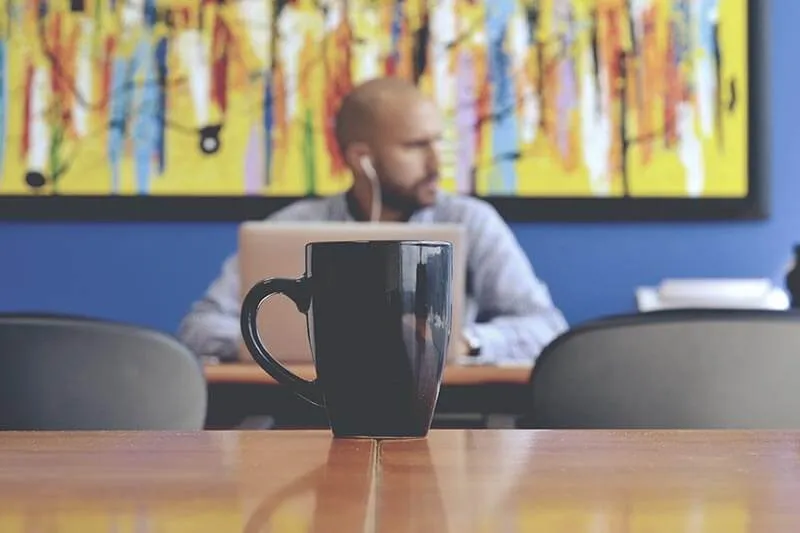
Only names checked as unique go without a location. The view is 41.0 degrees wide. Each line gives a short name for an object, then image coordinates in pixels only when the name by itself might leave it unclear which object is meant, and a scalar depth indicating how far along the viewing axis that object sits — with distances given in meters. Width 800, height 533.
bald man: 2.51
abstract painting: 3.18
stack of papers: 2.54
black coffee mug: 0.58
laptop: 1.86
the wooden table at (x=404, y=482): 0.39
